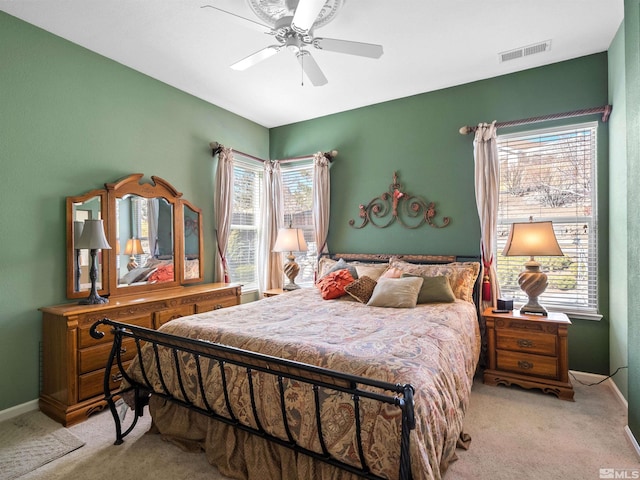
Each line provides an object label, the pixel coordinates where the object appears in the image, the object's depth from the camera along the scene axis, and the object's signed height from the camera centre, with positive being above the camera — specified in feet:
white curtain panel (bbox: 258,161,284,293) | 15.66 +0.50
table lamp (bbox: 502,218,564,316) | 9.30 -0.47
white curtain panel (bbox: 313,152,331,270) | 14.58 +1.57
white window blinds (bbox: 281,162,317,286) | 15.70 +1.38
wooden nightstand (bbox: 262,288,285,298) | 14.02 -2.34
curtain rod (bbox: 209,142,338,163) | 13.53 +3.58
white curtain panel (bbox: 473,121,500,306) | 11.17 +1.35
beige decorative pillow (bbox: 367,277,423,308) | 9.43 -1.66
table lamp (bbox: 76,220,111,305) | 8.84 -0.10
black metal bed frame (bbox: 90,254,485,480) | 4.00 -2.21
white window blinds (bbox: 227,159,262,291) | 14.93 +0.51
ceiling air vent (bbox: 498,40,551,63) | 9.73 +5.40
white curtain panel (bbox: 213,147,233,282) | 13.61 +1.07
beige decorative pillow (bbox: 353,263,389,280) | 11.59 -1.22
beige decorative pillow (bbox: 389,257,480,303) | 10.57 -1.24
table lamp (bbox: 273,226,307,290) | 14.08 -0.37
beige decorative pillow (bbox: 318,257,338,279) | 13.37 -1.17
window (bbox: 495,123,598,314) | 10.33 +0.98
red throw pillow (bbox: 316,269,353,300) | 10.82 -1.56
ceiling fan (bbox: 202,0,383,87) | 7.48 +4.70
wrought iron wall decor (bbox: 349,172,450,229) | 12.73 +0.98
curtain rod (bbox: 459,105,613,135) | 9.80 +3.60
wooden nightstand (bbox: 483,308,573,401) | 8.95 -3.27
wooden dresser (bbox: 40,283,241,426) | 8.00 -2.88
